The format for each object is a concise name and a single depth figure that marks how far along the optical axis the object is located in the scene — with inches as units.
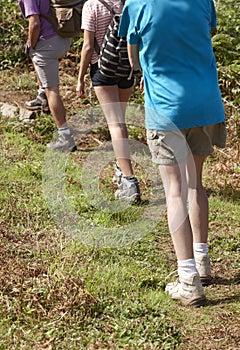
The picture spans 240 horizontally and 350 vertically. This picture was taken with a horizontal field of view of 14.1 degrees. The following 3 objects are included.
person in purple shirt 370.6
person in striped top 310.2
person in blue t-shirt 215.7
